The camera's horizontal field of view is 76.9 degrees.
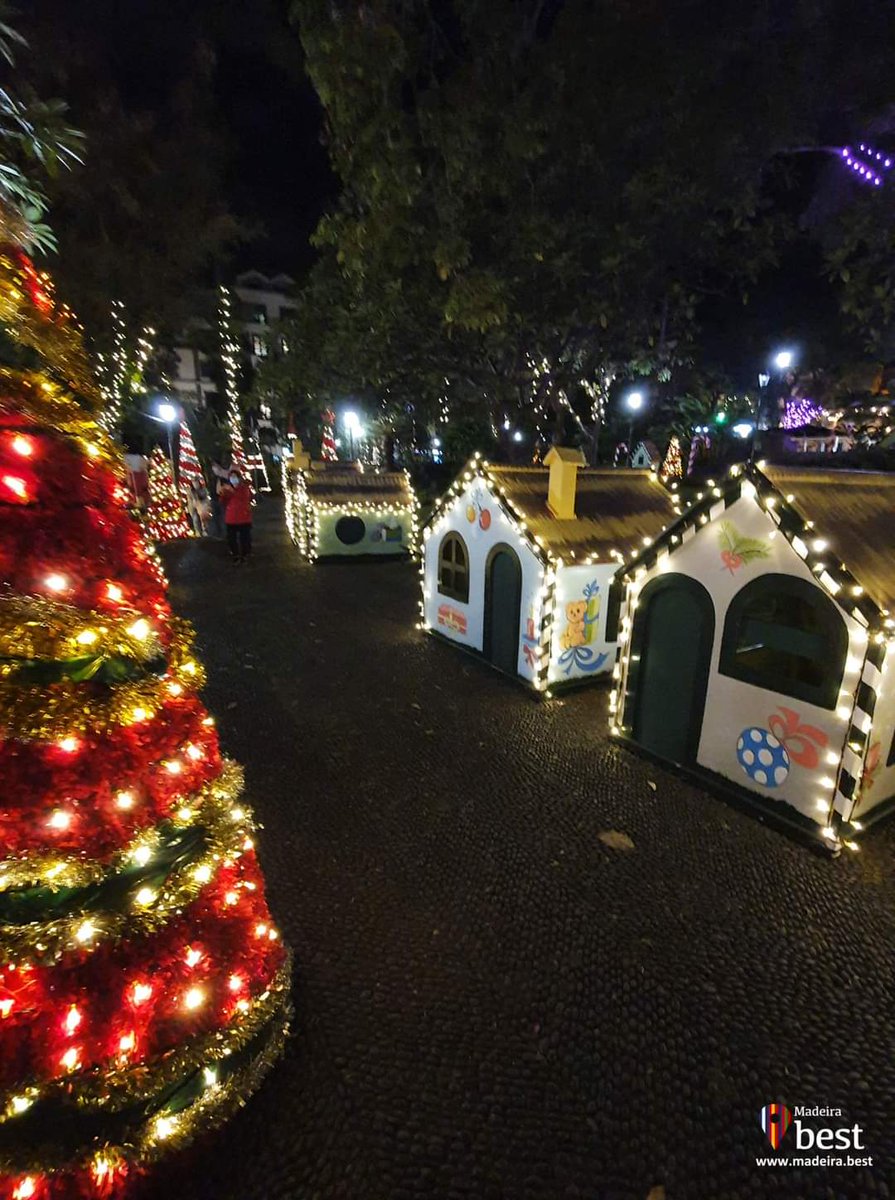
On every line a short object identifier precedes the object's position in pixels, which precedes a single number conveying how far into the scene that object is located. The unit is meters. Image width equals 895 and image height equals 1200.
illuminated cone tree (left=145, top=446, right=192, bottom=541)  17.83
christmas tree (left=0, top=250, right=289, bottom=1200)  1.97
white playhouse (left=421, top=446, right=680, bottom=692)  7.48
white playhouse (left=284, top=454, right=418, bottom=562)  15.23
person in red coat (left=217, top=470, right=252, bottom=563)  14.33
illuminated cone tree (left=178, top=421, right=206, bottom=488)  19.05
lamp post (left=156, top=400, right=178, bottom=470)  18.64
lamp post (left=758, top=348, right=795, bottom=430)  17.53
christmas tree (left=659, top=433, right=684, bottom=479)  25.17
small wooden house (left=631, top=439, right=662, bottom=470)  22.80
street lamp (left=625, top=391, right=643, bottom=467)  17.18
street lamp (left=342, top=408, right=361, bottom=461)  25.91
